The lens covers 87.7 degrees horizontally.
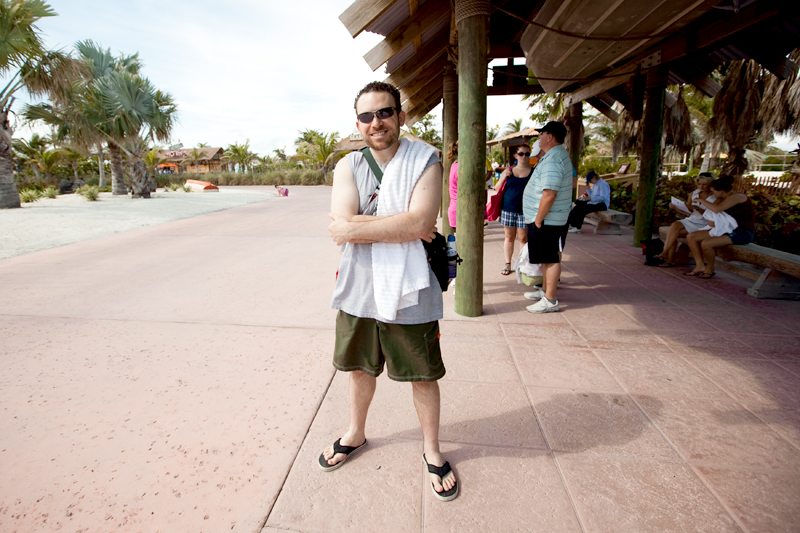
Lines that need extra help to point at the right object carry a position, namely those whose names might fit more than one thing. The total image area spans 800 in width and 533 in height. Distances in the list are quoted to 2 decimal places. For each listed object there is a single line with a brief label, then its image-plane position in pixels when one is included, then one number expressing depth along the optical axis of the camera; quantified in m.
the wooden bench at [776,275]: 4.31
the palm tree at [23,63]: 12.16
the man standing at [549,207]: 3.73
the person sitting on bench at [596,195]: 7.89
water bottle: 1.95
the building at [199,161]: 62.31
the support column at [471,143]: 3.47
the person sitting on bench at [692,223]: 5.64
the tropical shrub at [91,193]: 16.86
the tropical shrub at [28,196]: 15.85
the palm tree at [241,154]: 53.31
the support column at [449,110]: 7.92
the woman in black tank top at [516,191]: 5.20
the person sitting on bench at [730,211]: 5.13
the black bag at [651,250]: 5.98
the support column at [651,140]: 6.45
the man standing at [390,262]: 1.70
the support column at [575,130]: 9.84
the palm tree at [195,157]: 60.56
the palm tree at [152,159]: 34.03
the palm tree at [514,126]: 41.73
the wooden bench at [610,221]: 8.71
